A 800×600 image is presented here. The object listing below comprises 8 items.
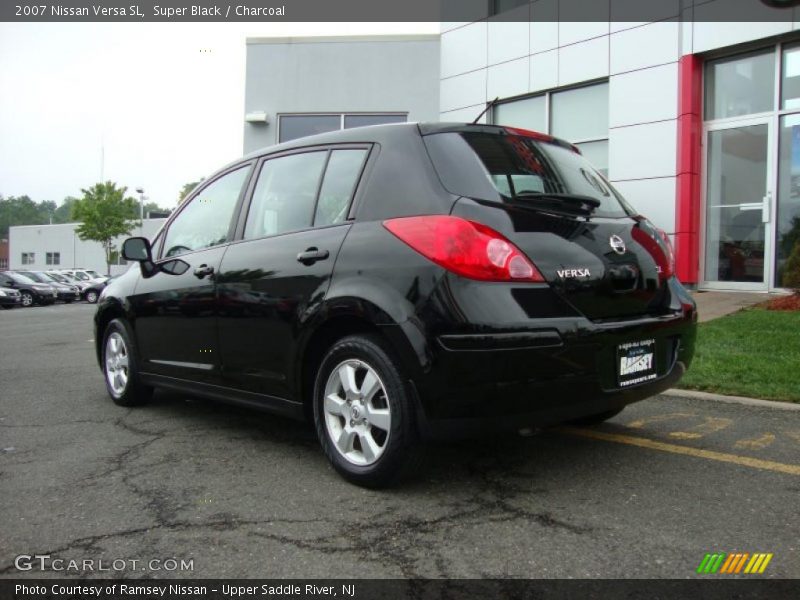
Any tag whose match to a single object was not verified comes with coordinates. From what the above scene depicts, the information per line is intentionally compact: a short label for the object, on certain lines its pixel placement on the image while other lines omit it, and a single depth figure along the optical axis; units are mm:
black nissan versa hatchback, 2879
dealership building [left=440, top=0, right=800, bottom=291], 10672
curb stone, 4688
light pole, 55938
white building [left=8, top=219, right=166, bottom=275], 59562
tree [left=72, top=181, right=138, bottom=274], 51031
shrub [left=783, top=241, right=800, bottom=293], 8953
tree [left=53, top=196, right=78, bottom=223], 155375
